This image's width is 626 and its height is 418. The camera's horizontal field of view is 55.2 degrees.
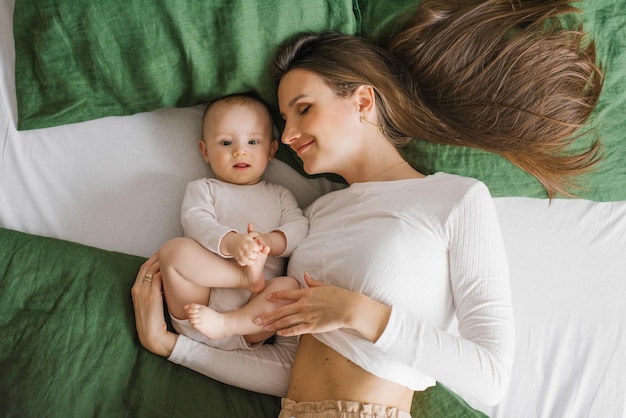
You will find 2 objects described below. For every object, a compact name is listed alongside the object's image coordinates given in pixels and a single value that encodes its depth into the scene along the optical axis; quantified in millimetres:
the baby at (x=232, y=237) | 1419
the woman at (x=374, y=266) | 1263
